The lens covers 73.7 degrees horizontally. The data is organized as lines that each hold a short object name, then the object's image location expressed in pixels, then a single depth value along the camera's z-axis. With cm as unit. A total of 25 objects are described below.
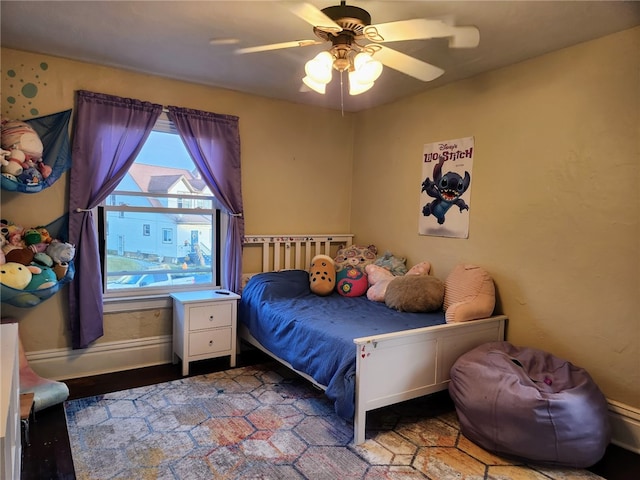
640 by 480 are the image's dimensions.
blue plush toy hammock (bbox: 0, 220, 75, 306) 257
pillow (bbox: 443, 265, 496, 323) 287
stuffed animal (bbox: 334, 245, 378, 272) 397
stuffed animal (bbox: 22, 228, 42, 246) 281
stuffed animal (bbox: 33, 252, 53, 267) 276
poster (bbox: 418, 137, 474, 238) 333
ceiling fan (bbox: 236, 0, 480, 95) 198
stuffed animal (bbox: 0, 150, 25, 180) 260
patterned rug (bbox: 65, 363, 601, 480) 213
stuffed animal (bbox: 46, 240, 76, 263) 285
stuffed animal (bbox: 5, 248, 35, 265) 263
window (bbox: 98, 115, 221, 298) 340
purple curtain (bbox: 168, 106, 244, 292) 352
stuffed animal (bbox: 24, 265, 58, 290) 265
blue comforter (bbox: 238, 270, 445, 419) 246
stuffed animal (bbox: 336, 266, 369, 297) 375
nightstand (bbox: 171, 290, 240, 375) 331
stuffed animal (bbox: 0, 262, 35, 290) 252
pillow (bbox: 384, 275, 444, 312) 318
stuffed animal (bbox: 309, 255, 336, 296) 374
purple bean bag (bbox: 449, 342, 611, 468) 215
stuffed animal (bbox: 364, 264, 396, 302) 357
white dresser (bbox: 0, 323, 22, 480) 102
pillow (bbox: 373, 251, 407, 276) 378
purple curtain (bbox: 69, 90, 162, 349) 309
